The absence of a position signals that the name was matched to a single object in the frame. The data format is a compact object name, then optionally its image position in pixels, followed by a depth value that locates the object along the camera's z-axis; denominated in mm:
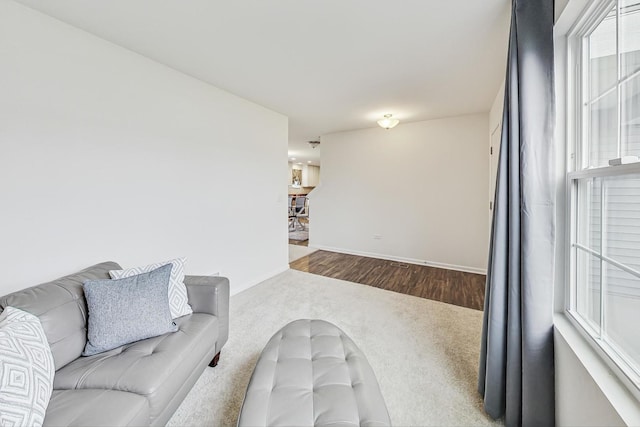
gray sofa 992
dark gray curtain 1179
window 878
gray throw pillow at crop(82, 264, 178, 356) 1325
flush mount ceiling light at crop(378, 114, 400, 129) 3790
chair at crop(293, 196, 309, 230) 7766
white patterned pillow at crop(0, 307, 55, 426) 848
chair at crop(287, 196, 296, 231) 8031
